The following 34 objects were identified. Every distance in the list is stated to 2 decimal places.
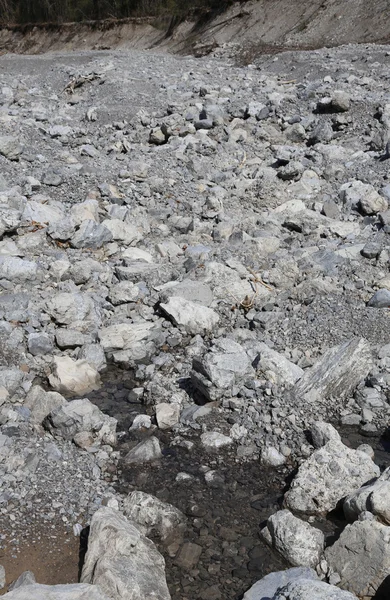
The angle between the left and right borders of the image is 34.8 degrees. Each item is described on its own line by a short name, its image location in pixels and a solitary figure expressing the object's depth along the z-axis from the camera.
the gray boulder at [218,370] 4.14
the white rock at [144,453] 3.75
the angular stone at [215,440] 3.86
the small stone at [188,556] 3.03
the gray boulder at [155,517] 3.19
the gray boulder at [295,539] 2.96
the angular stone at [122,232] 6.10
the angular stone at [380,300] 4.90
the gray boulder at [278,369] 4.16
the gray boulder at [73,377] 4.38
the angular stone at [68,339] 4.77
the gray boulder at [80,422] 3.83
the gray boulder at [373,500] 2.91
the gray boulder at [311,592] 2.38
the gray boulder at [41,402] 3.97
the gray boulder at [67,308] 5.01
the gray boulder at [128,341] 4.76
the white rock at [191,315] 4.93
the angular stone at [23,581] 2.84
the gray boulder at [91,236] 5.93
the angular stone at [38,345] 4.70
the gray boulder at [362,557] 2.75
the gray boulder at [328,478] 3.31
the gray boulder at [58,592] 2.51
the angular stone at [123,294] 5.29
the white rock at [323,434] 3.65
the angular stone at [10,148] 7.36
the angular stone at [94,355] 4.64
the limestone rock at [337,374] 4.10
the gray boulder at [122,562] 2.73
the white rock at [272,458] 3.69
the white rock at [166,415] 4.05
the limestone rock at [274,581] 2.75
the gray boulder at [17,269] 5.34
